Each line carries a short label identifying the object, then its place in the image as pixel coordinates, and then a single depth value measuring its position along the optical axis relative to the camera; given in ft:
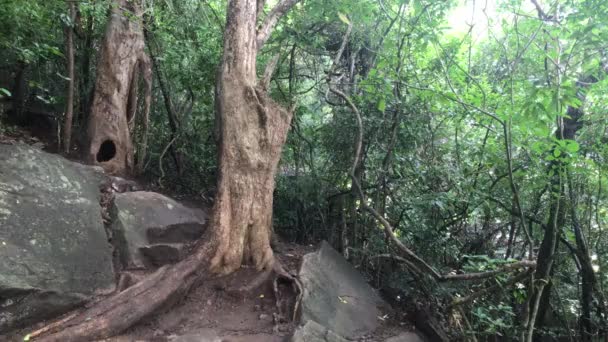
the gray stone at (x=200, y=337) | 12.28
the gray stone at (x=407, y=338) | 15.67
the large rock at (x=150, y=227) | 14.89
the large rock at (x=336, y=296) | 15.11
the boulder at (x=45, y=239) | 11.35
